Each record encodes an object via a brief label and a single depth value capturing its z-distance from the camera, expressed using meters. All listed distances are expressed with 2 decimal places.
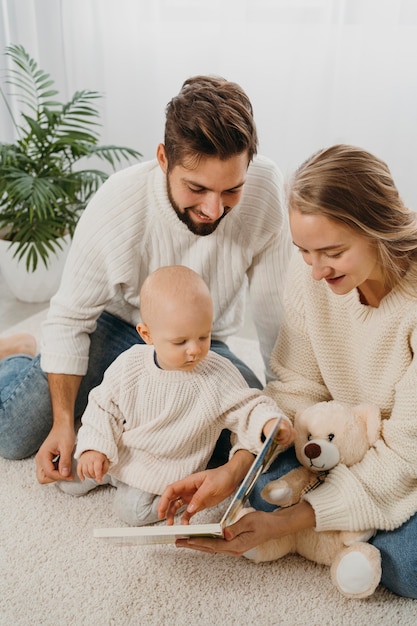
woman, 1.34
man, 1.58
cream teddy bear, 1.41
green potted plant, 2.44
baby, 1.44
